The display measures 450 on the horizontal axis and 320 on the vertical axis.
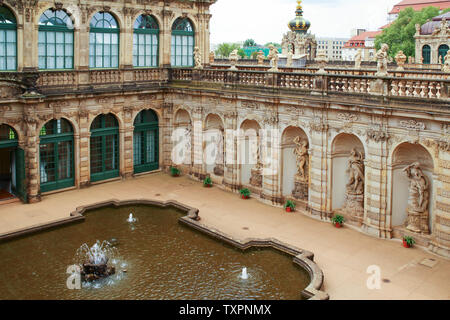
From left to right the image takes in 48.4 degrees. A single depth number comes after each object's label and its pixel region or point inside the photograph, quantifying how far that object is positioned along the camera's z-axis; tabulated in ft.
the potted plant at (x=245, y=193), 91.76
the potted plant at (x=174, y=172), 107.45
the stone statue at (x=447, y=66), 85.97
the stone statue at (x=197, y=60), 102.58
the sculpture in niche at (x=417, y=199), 68.74
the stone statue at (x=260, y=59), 135.13
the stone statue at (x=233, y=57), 98.32
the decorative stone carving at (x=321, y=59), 78.74
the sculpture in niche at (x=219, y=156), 101.81
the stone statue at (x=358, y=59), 109.97
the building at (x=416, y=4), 391.28
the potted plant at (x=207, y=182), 99.99
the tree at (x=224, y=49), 564.71
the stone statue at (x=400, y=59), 92.98
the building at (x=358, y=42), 516.73
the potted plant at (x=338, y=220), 76.64
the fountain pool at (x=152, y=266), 55.36
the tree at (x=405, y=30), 294.97
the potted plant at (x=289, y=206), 84.63
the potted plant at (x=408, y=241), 68.49
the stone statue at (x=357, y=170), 76.59
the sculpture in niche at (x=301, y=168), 84.79
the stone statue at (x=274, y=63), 85.93
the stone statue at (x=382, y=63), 70.13
